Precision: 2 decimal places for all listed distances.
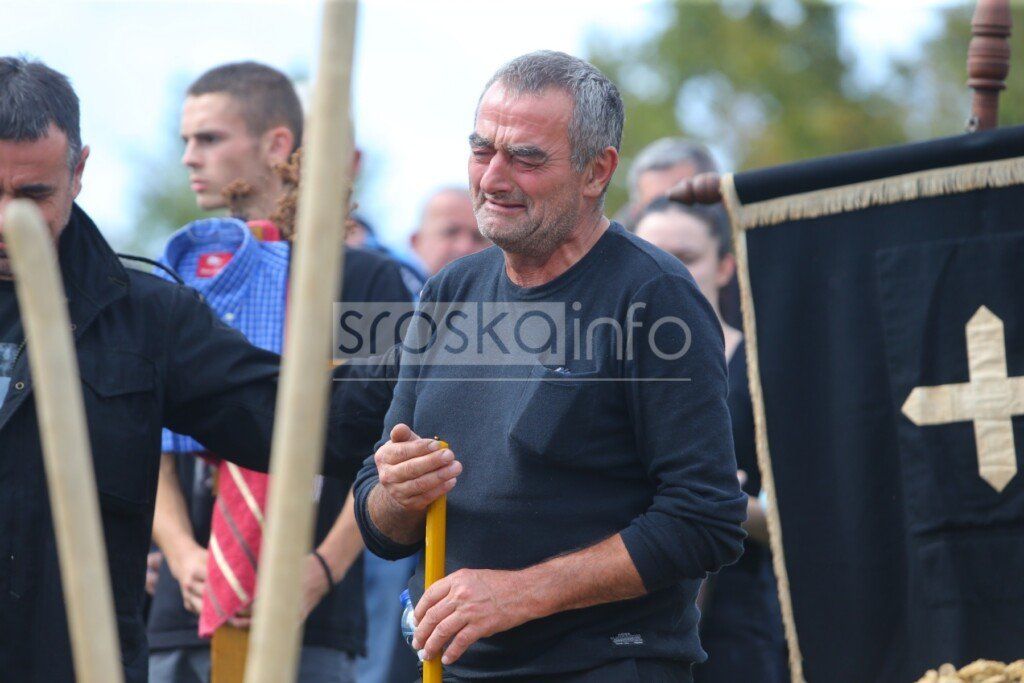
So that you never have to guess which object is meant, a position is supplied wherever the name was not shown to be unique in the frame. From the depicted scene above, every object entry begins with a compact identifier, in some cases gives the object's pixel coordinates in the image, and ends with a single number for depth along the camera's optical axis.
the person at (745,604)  8.69
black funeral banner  7.00
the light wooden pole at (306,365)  2.31
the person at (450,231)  12.66
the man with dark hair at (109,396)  5.84
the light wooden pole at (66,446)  2.27
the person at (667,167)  11.46
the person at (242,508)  7.73
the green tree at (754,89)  43.37
